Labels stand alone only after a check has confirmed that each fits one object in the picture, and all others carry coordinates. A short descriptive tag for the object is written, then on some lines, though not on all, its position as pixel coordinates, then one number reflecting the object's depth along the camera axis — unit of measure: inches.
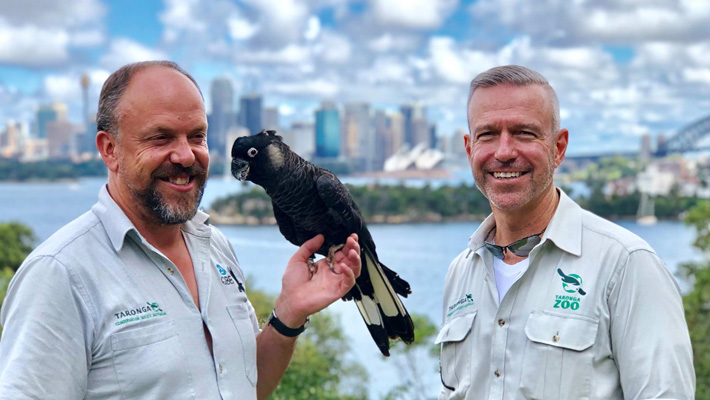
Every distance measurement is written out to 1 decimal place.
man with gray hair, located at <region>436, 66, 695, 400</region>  79.2
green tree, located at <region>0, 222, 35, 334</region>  1210.0
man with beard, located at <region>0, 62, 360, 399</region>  76.4
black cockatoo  112.0
